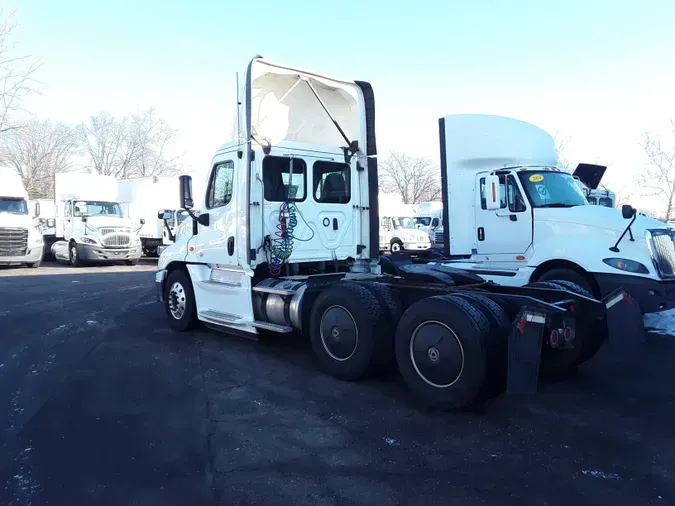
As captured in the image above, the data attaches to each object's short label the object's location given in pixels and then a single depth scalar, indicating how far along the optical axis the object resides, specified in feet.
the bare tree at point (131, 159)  192.85
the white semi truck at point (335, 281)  15.24
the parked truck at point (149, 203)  78.79
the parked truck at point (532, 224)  24.66
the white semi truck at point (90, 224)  67.92
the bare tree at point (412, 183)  233.96
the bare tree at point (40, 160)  178.19
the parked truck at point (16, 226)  62.59
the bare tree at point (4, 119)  103.57
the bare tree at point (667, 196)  119.55
